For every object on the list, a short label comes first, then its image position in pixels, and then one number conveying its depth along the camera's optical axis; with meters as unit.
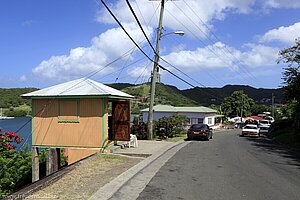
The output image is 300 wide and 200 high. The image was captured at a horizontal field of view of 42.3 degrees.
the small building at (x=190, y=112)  63.88
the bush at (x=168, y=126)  32.94
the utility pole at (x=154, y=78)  28.11
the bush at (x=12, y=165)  15.25
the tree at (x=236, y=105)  103.69
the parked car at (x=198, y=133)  32.19
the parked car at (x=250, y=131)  40.78
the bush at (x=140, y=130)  29.48
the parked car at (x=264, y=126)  62.33
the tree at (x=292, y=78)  31.91
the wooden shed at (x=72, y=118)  17.72
